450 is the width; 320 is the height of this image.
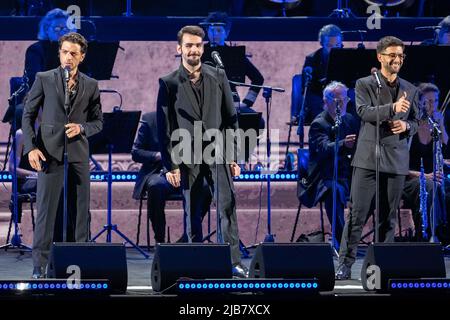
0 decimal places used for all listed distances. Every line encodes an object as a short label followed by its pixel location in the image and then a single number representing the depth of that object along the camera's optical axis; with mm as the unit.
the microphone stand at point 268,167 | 17766
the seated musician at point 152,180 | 18453
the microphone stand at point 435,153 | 16306
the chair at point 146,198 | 18609
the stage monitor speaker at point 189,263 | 12750
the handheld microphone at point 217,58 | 13812
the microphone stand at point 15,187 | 17048
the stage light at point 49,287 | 12328
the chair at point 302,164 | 18562
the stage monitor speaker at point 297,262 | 12969
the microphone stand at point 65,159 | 13719
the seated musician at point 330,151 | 17922
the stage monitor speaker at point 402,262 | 13008
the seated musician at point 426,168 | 18203
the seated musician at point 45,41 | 17961
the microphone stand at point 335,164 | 16308
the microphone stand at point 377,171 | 13737
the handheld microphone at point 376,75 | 14219
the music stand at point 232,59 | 17797
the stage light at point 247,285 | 12516
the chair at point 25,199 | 18375
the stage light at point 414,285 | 12828
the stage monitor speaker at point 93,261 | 12664
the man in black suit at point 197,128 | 14227
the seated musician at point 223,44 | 18752
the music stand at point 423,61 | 17594
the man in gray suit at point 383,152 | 14500
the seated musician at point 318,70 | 19016
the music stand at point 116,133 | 16750
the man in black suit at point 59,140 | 14172
